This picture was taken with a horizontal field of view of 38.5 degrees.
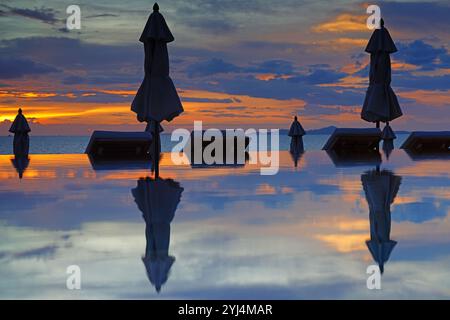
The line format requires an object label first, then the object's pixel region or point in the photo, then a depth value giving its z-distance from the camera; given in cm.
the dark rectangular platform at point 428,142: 2275
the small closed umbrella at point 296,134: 2456
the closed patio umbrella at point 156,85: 1120
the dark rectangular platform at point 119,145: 1864
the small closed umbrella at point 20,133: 2083
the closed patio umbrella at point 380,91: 1772
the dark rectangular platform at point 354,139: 2072
